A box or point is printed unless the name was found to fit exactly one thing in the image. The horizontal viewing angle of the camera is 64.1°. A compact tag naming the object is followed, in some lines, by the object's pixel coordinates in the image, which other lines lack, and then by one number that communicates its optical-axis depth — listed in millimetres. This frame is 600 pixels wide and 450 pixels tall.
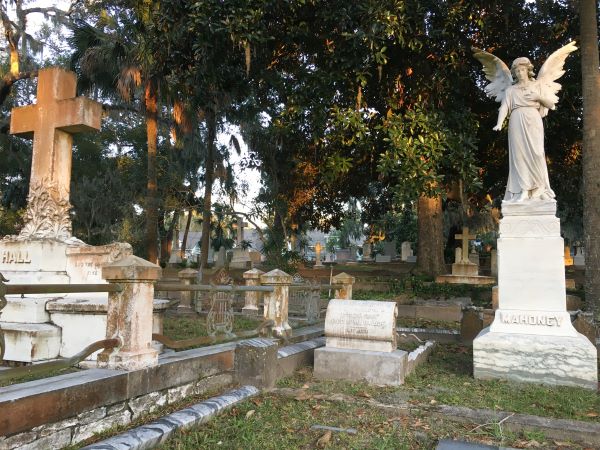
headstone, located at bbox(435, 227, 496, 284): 20041
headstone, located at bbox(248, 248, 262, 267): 35244
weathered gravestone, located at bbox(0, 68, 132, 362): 6738
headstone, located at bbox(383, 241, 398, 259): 40969
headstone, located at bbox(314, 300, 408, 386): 6234
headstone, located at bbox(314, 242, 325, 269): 31689
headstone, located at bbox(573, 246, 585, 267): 30236
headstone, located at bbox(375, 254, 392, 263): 39856
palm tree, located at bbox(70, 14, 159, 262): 17891
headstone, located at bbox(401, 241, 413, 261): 37562
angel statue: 7391
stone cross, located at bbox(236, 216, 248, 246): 36338
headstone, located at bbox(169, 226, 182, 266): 33938
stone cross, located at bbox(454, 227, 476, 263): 22948
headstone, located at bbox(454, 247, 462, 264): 23125
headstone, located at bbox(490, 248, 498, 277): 24109
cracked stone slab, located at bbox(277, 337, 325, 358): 6718
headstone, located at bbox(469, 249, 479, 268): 27016
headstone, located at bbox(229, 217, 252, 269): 30344
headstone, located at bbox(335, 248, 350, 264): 46412
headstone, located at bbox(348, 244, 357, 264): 45478
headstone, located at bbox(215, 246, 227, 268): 31862
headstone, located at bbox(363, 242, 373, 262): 43344
